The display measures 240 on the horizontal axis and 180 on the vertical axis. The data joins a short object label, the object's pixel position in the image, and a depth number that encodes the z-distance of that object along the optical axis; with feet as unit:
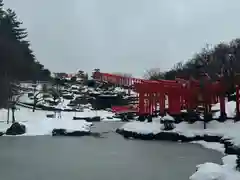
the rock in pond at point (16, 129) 85.76
